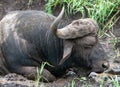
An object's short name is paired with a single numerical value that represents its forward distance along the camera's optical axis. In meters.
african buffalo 15.83
